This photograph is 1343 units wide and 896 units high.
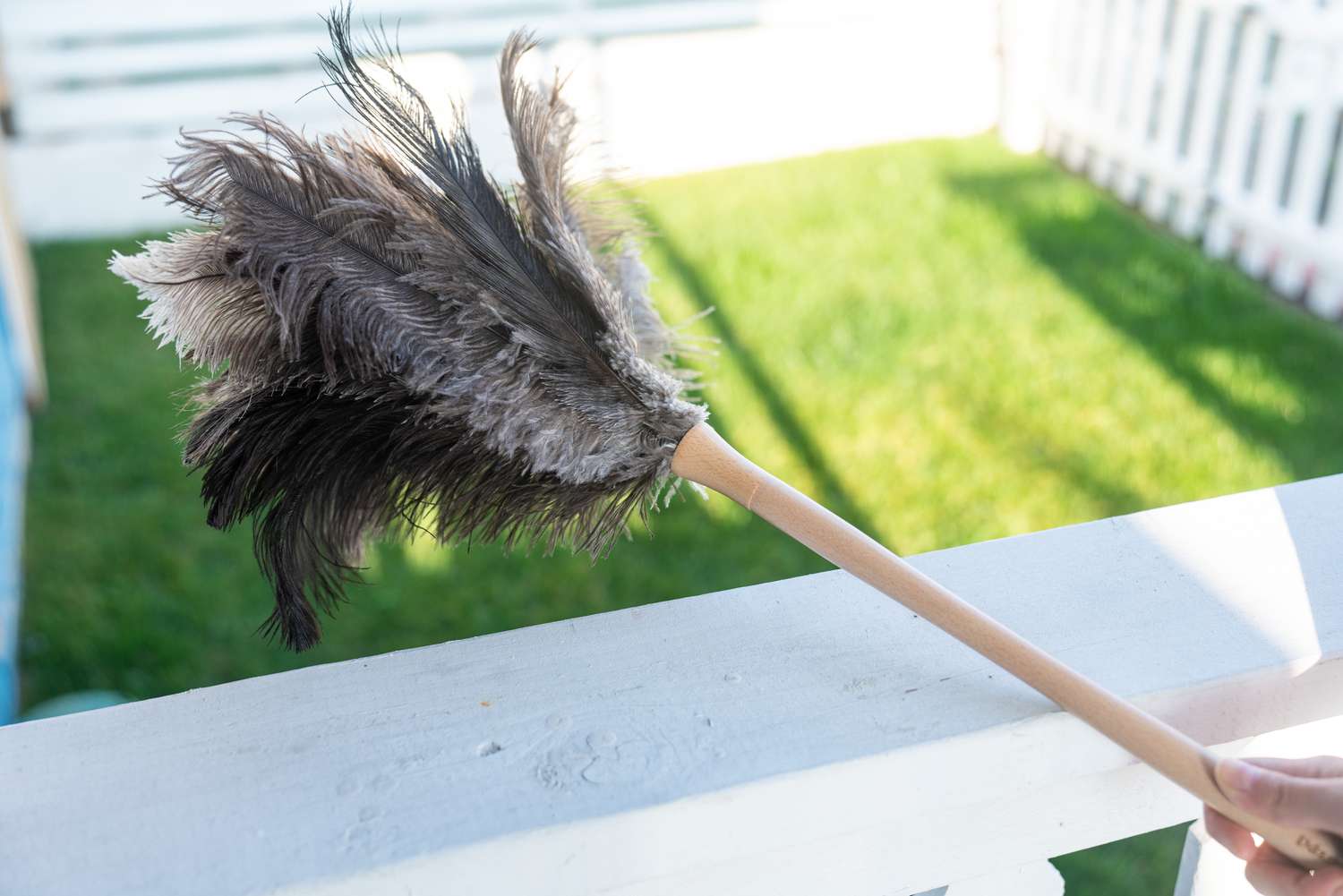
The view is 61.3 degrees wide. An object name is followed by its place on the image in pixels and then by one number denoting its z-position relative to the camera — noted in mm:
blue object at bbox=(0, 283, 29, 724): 2687
